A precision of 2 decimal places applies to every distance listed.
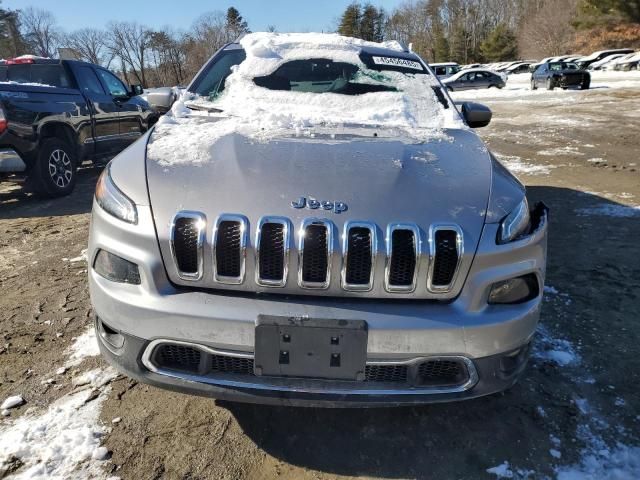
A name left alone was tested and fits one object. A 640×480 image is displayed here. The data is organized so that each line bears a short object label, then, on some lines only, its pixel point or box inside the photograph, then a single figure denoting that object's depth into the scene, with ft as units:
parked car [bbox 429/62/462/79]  109.60
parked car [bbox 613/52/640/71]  111.45
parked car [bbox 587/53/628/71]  123.48
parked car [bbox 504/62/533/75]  148.05
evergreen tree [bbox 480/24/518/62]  199.62
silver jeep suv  5.64
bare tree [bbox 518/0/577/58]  180.04
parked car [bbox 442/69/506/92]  93.25
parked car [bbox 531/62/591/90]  79.92
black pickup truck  17.47
